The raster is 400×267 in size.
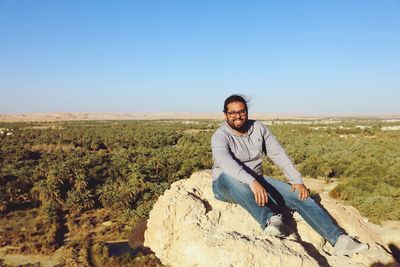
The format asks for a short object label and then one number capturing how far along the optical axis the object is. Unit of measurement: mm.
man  4320
